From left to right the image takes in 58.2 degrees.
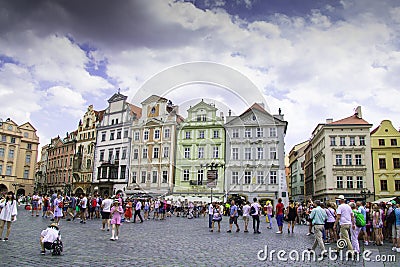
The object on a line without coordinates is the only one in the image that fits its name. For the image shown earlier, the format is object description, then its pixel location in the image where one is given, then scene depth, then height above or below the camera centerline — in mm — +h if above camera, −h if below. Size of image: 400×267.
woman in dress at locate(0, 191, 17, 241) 11109 -593
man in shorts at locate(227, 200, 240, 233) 17703 -830
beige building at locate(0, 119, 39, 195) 60781 +6092
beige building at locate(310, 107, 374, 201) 43625 +4862
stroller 8773 -1348
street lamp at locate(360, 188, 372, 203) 41269 +711
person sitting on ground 8836 -1110
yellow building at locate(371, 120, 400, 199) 43125 +4887
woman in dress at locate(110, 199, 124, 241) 12664 -765
